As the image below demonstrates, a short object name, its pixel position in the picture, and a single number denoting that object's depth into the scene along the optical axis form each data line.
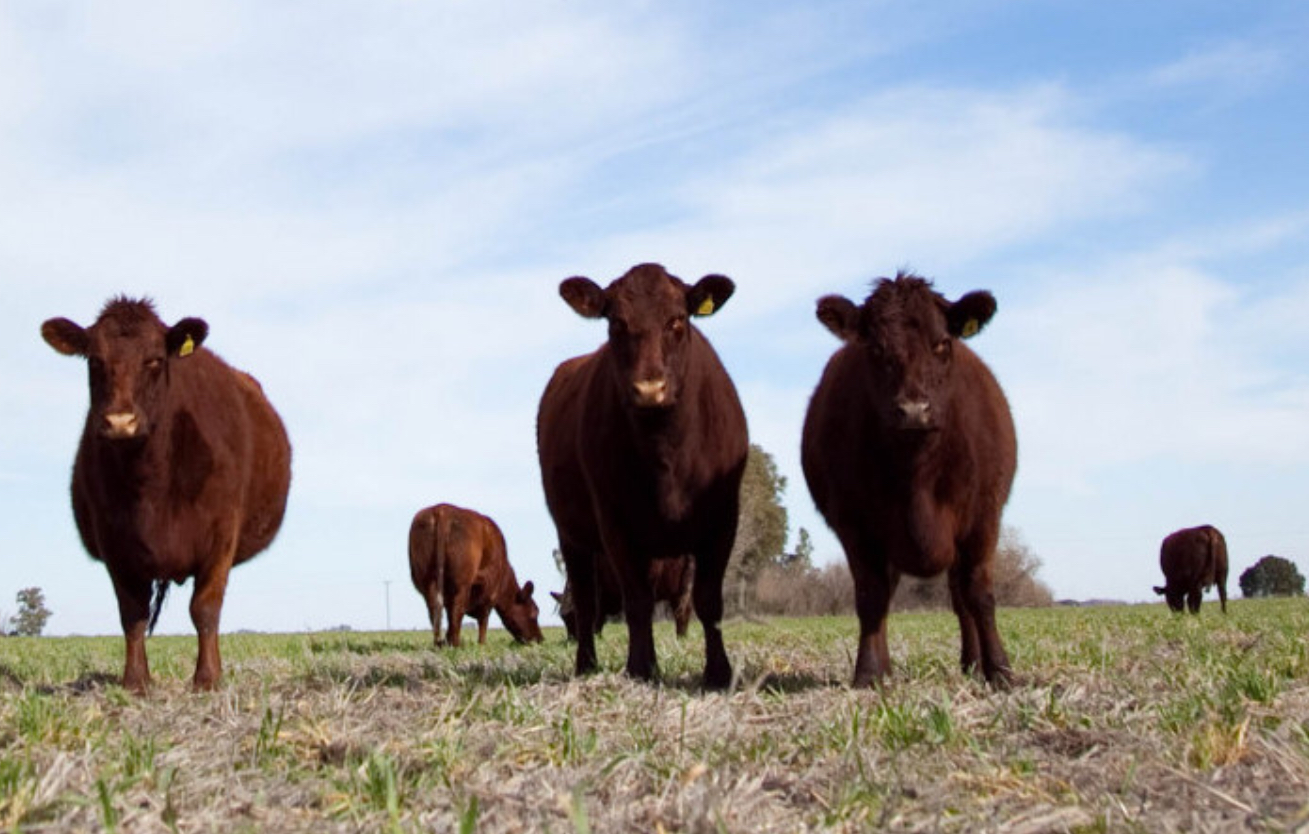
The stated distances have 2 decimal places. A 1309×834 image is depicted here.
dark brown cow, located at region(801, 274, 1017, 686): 7.82
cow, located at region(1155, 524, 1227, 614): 30.94
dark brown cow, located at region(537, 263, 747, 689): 8.36
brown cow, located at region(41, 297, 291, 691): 8.44
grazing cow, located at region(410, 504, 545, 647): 22.30
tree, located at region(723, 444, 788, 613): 65.44
